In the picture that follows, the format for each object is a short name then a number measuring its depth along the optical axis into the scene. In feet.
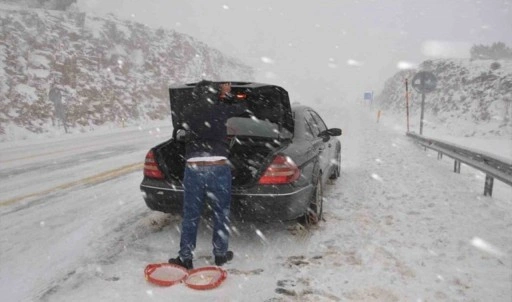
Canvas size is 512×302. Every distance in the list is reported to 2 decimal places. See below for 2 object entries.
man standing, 13.03
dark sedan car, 14.44
